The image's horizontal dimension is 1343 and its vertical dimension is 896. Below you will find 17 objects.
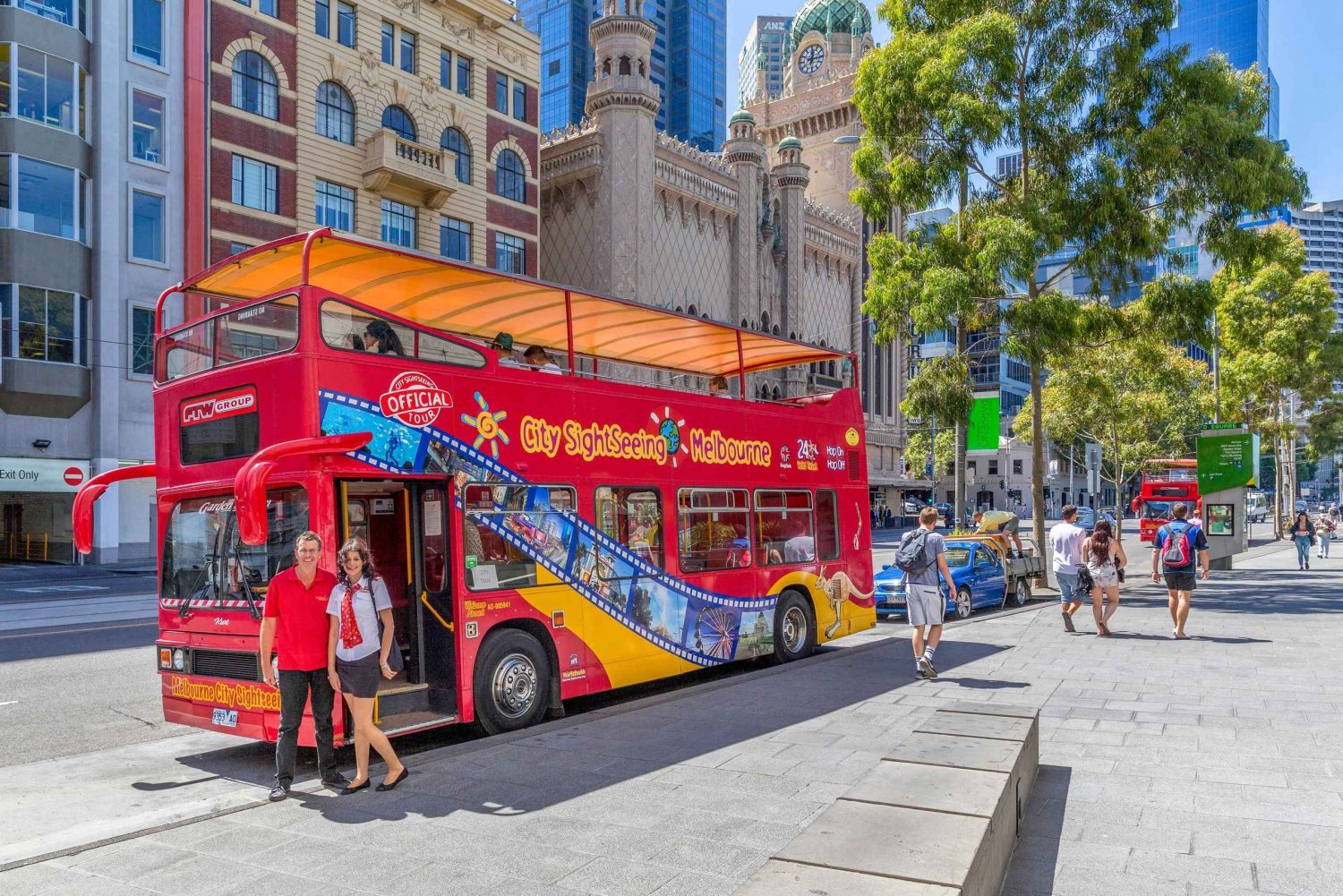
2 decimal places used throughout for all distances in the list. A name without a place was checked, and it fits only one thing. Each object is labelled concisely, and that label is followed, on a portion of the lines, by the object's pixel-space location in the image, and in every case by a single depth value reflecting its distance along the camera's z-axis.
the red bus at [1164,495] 43.47
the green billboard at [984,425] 20.70
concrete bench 3.82
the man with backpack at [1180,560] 13.32
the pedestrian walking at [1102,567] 13.65
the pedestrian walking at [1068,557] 13.69
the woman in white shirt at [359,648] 6.44
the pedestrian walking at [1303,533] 26.89
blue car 16.80
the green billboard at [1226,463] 27.06
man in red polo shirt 6.38
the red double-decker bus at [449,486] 7.25
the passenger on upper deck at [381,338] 7.61
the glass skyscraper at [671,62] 118.19
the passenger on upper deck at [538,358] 9.63
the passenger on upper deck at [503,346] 8.70
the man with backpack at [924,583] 10.59
